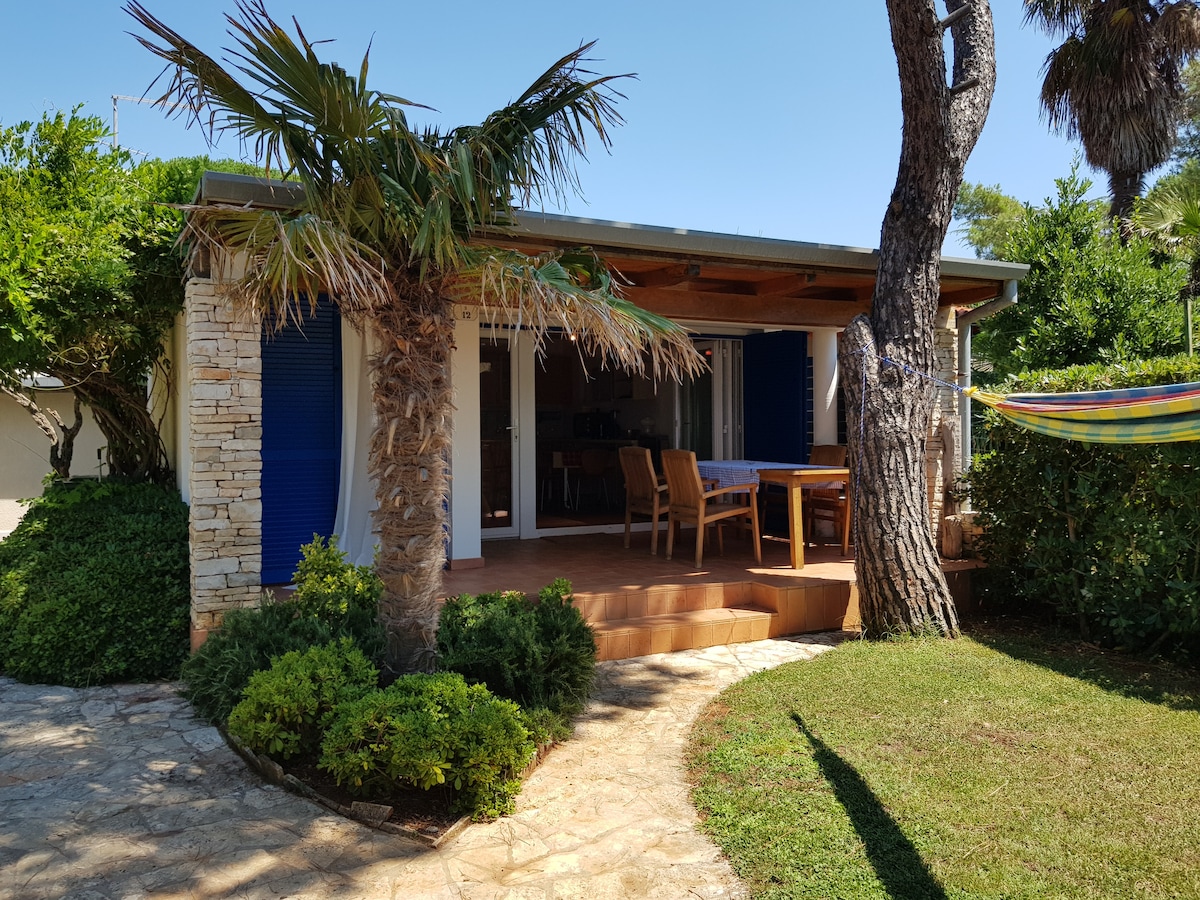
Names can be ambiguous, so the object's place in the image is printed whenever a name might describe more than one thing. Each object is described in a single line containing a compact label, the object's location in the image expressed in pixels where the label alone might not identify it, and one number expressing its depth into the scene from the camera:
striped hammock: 4.30
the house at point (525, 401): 5.17
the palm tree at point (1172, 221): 11.55
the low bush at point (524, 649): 4.25
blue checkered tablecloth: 7.28
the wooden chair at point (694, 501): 7.05
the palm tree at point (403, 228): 3.59
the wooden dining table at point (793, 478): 6.86
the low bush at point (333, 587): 4.86
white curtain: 6.44
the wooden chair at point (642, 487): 7.60
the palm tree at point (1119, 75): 12.24
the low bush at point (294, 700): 3.64
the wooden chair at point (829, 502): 7.89
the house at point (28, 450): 13.83
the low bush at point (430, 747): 3.24
